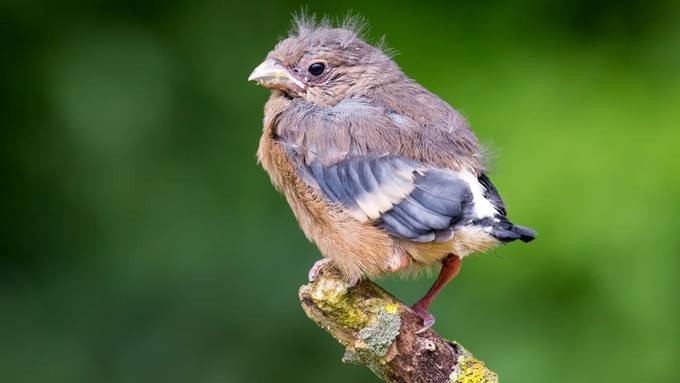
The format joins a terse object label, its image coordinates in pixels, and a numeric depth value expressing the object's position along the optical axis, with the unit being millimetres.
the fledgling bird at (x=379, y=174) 6988
